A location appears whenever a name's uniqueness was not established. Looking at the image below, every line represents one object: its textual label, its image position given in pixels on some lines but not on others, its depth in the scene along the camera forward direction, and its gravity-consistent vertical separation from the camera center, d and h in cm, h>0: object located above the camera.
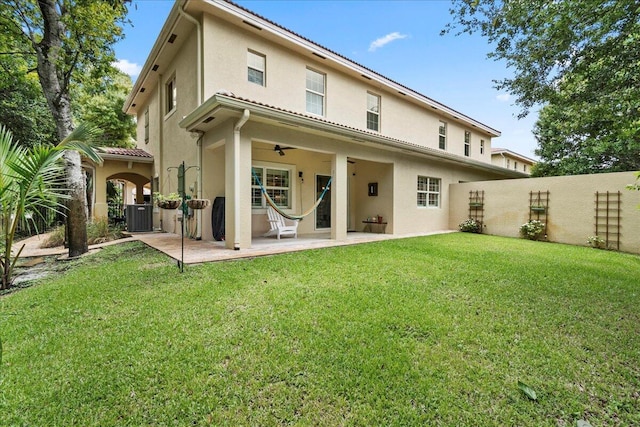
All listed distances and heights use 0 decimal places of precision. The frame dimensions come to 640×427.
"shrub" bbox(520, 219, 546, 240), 921 -71
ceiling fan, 765 +156
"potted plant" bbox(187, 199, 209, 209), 467 +7
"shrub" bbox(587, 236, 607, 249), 796 -95
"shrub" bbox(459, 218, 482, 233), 1075 -69
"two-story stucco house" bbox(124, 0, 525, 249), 609 +186
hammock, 670 -23
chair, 776 -53
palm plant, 353 +34
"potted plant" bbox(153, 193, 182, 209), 475 +8
